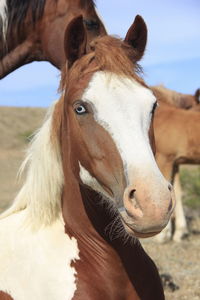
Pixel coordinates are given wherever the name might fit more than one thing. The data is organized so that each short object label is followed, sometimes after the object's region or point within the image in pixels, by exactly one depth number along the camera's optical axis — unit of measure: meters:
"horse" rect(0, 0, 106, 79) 3.61
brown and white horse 2.39
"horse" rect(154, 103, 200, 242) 9.02
